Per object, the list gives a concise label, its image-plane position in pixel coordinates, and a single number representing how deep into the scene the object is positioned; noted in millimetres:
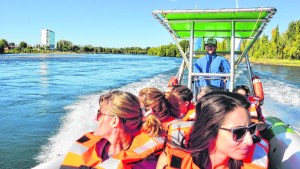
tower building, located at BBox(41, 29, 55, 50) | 117588
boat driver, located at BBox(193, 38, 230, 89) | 3161
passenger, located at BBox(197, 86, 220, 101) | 2513
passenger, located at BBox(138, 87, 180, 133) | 1690
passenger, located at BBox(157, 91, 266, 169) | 974
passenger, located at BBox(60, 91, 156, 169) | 1227
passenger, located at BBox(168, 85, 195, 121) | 2148
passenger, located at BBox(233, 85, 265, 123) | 1862
